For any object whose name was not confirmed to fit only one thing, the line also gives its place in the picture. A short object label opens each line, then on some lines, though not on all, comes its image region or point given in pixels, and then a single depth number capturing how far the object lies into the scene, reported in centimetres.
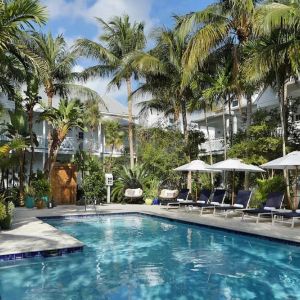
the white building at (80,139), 2211
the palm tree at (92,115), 2373
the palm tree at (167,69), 1693
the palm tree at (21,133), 1553
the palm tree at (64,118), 1615
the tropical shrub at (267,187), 1337
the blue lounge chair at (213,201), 1307
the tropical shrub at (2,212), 893
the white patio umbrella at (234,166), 1222
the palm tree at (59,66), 1779
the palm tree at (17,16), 805
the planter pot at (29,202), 1587
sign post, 1691
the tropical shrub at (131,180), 1812
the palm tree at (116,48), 2016
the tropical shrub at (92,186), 1602
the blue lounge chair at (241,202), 1178
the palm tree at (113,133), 2380
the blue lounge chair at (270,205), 1070
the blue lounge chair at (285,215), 968
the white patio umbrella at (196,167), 1392
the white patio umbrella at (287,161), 1006
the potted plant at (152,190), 1773
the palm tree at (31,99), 1588
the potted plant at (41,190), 1591
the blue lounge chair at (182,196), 1474
